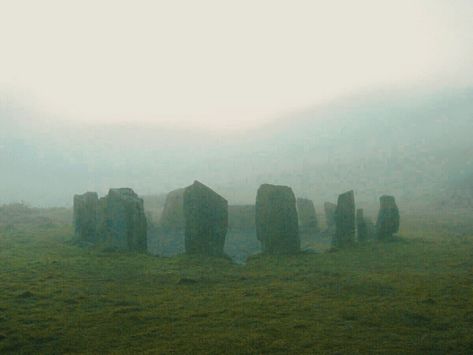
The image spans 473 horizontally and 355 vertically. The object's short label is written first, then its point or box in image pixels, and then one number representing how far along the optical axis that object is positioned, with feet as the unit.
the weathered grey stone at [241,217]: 173.37
